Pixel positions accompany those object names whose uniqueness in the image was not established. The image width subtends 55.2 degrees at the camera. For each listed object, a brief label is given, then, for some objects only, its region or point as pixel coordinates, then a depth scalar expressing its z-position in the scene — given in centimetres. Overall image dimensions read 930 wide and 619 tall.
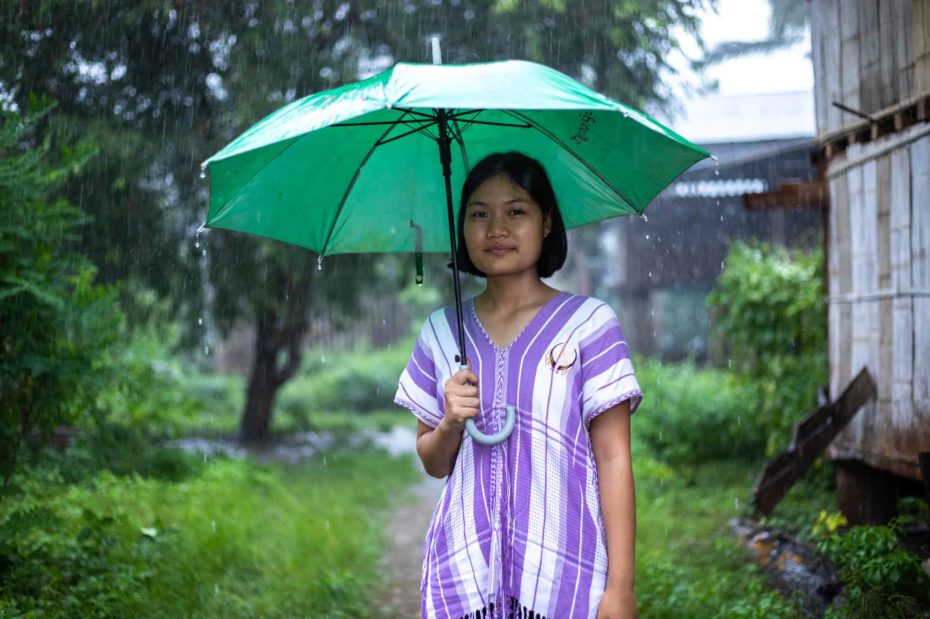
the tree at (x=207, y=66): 668
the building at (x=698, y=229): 1376
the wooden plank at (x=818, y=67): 635
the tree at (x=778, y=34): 2805
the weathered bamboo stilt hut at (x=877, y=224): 511
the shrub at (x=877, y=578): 388
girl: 228
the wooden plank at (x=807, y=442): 582
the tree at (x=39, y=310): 438
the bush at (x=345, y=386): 1786
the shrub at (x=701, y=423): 998
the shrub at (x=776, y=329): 840
